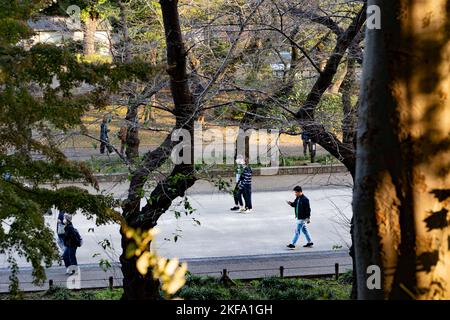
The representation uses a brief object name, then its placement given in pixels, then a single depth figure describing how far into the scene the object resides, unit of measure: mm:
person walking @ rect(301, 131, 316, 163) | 23391
